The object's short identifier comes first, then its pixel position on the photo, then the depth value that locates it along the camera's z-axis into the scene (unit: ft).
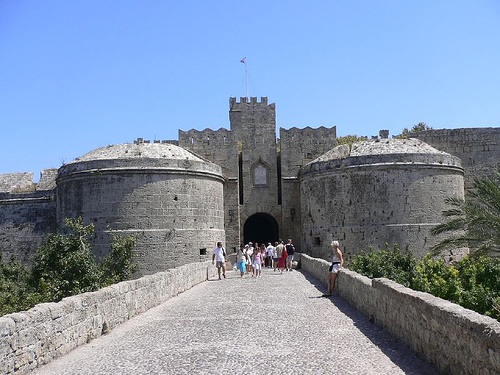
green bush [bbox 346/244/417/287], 43.57
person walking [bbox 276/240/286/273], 73.77
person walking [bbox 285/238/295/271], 73.26
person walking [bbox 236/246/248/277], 67.00
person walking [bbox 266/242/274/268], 82.43
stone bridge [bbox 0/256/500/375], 18.89
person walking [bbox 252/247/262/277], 66.13
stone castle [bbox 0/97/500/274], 76.33
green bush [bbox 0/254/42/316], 42.47
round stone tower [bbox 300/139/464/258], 78.54
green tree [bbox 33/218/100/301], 47.47
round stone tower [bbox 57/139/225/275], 75.56
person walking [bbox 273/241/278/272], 78.44
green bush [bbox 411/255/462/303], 28.91
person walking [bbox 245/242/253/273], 70.85
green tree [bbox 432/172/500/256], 47.29
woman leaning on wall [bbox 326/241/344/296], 42.60
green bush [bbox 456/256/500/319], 27.02
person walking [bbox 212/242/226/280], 63.31
